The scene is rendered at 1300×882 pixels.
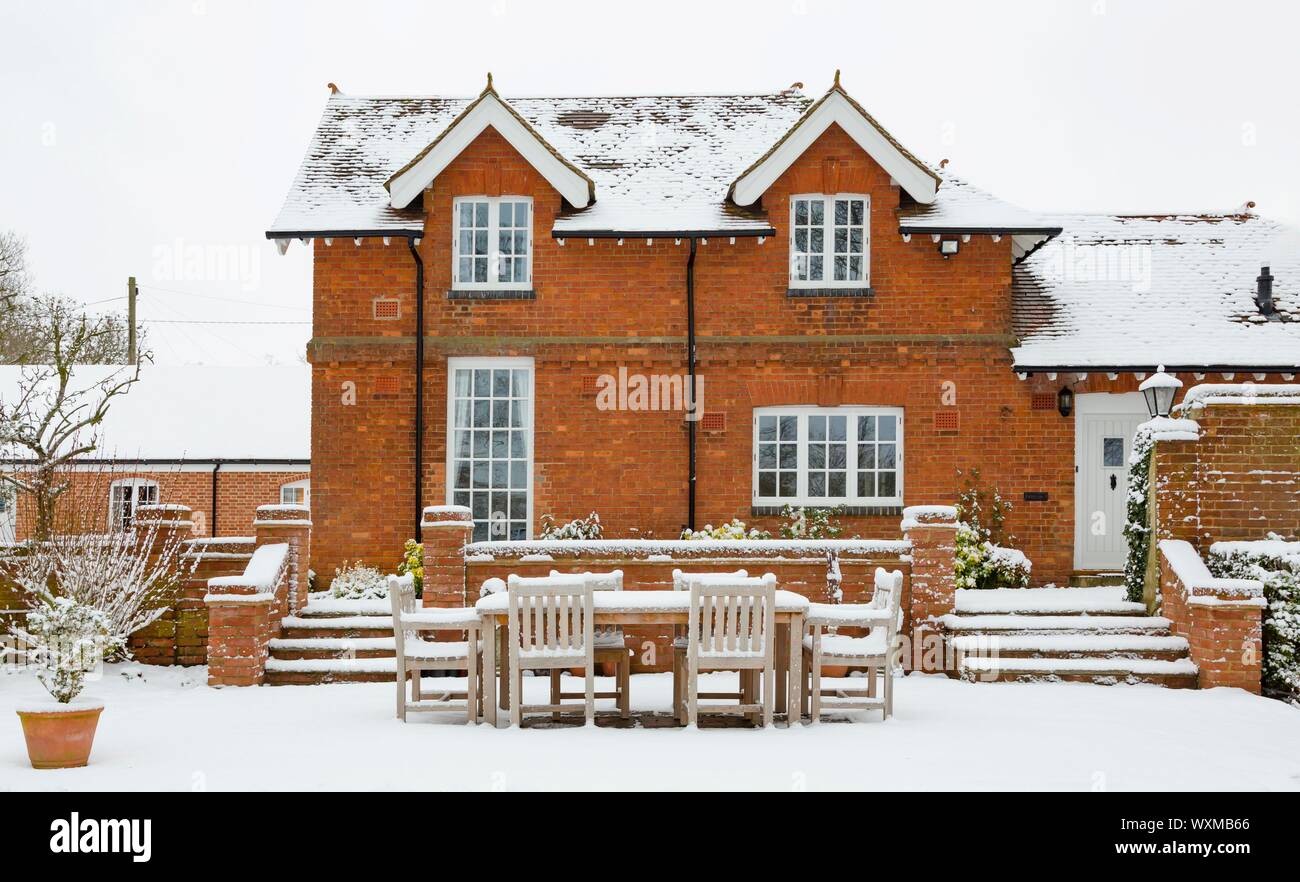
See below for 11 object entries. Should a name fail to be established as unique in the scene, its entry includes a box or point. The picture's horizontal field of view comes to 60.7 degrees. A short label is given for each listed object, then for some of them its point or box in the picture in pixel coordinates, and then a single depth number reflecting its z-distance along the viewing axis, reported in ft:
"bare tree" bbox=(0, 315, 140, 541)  40.50
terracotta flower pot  23.44
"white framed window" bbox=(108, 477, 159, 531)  73.77
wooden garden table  27.40
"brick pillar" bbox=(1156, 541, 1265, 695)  34.45
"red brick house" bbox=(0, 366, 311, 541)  73.92
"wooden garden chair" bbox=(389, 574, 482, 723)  28.30
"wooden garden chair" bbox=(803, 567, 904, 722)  28.30
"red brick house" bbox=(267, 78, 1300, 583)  48.70
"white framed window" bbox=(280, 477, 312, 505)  74.95
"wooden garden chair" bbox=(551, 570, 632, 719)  28.22
